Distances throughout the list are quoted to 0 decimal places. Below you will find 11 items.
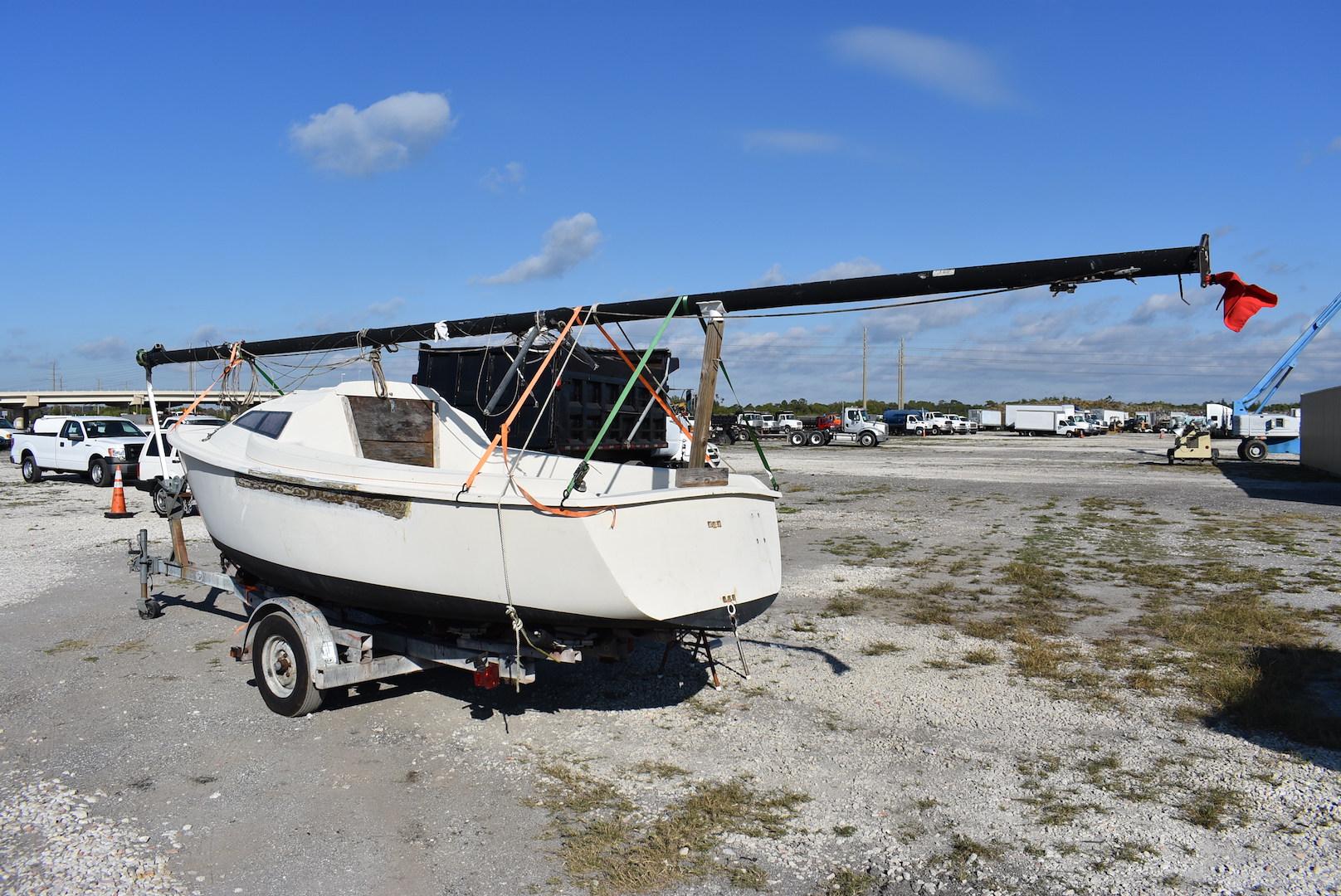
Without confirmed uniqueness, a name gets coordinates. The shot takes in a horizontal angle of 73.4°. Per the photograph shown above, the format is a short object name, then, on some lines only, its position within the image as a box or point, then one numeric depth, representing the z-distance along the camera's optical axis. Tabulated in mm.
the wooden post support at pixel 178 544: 8328
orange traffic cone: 15648
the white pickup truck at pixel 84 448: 21312
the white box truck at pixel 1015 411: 67250
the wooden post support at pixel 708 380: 4996
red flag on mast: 3994
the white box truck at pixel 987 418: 80875
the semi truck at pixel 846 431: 48375
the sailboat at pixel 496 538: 4715
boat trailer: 5168
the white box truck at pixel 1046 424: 66750
